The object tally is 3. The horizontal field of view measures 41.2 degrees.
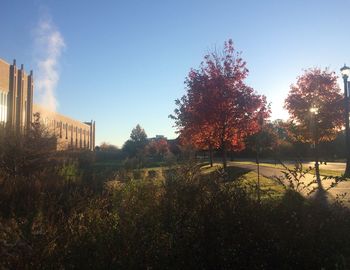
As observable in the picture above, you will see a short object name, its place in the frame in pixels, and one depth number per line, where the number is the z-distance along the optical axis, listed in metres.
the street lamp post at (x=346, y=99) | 20.09
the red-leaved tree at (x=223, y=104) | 21.89
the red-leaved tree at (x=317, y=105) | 25.03
